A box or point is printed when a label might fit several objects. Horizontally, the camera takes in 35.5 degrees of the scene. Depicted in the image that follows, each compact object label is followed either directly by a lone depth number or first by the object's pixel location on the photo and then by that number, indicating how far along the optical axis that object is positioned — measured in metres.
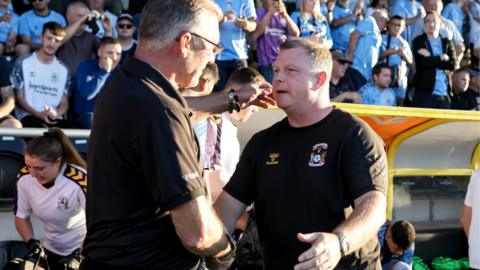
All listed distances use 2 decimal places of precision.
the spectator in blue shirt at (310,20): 9.76
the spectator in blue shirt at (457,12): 12.76
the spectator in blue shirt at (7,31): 8.44
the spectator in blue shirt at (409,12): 11.84
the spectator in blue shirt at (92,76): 7.72
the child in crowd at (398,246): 6.96
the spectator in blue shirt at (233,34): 8.62
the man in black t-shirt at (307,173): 3.35
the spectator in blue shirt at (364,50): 10.27
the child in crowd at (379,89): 10.02
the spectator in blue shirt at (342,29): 10.83
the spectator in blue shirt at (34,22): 8.54
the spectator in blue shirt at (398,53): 10.55
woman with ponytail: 5.31
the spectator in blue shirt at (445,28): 11.58
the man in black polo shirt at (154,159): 2.70
